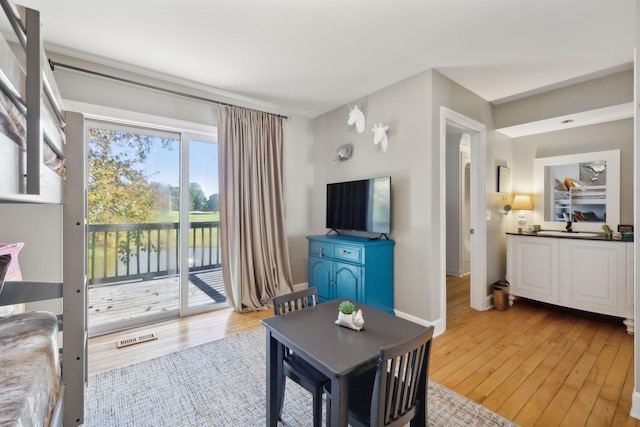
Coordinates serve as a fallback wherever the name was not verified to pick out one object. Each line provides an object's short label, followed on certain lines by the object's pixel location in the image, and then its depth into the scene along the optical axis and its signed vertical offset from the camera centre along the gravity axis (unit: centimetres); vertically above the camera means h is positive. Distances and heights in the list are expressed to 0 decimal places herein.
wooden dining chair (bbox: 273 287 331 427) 136 -81
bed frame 74 +15
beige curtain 333 +4
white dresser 285 -68
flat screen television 307 +8
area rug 167 -122
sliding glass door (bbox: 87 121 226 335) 281 -14
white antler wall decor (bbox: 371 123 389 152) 312 +84
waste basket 345 -104
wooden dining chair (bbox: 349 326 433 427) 106 -74
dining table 108 -59
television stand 293 -64
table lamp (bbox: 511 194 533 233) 374 +9
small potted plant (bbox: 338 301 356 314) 144 -49
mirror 329 +26
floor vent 256 -119
